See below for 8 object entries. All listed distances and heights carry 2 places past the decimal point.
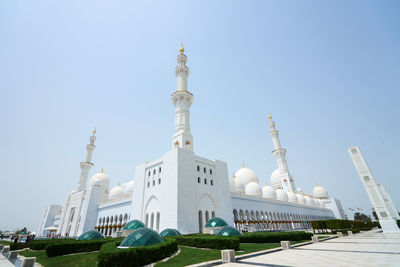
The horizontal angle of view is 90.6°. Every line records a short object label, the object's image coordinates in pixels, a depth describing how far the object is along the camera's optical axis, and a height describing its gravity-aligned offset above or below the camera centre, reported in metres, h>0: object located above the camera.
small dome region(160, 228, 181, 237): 19.16 +0.62
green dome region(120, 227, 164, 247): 10.66 +0.14
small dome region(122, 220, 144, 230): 20.91 +1.56
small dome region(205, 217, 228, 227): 20.98 +1.35
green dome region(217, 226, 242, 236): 15.93 +0.30
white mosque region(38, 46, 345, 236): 24.58 +6.05
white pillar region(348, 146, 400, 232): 26.17 +4.67
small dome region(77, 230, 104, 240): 17.83 +0.71
